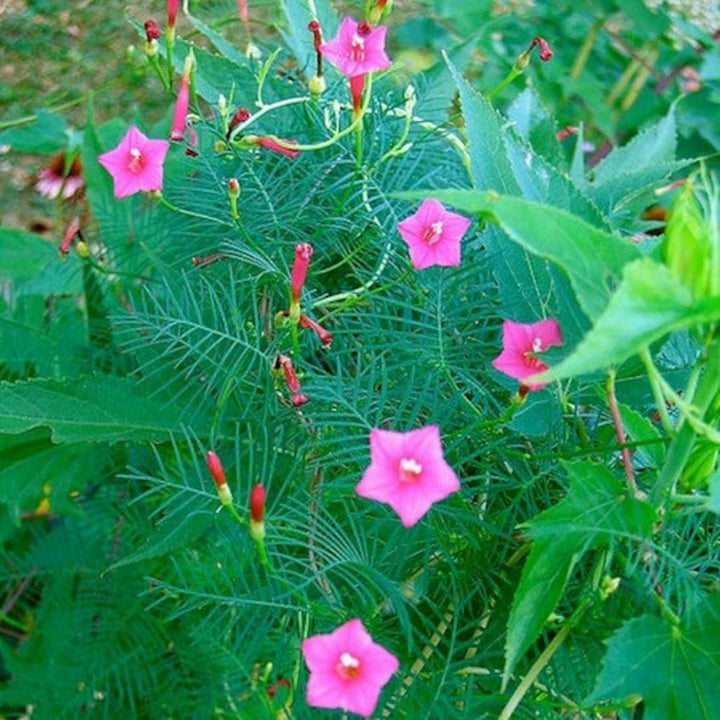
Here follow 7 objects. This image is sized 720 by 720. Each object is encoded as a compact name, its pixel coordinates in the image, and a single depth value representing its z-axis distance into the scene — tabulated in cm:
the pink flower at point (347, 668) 40
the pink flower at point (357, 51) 48
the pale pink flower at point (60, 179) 97
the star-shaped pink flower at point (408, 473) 39
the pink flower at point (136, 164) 51
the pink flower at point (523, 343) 42
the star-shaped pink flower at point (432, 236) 46
